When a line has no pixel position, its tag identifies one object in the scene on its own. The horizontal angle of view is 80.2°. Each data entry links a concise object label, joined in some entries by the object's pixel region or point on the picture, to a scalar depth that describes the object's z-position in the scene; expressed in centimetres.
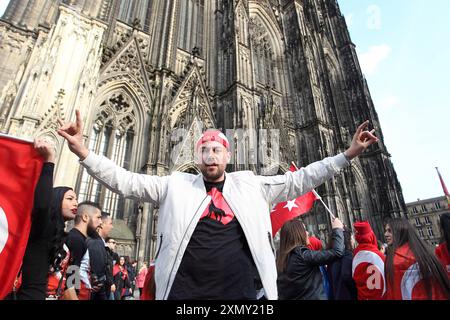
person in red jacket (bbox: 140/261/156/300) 263
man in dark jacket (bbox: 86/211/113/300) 250
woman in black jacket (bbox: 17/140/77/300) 169
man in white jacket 143
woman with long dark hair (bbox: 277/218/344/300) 251
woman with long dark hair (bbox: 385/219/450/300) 201
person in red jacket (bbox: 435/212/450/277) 229
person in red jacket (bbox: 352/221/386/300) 259
